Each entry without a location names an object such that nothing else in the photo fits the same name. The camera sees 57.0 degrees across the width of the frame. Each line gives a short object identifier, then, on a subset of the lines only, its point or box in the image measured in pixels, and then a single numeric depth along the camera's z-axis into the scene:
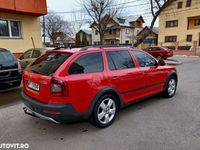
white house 48.12
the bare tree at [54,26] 46.44
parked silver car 9.18
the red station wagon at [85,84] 3.21
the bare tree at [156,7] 16.56
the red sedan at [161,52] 18.95
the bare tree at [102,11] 23.34
